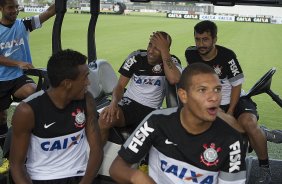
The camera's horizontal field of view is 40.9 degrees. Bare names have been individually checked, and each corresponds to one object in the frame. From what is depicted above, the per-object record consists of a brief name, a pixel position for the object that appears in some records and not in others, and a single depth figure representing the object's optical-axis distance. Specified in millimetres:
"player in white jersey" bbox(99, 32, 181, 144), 3240
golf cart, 3086
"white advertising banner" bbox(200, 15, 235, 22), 33762
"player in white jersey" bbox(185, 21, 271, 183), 3254
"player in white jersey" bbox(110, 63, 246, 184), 1992
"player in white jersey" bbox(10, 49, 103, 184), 2320
